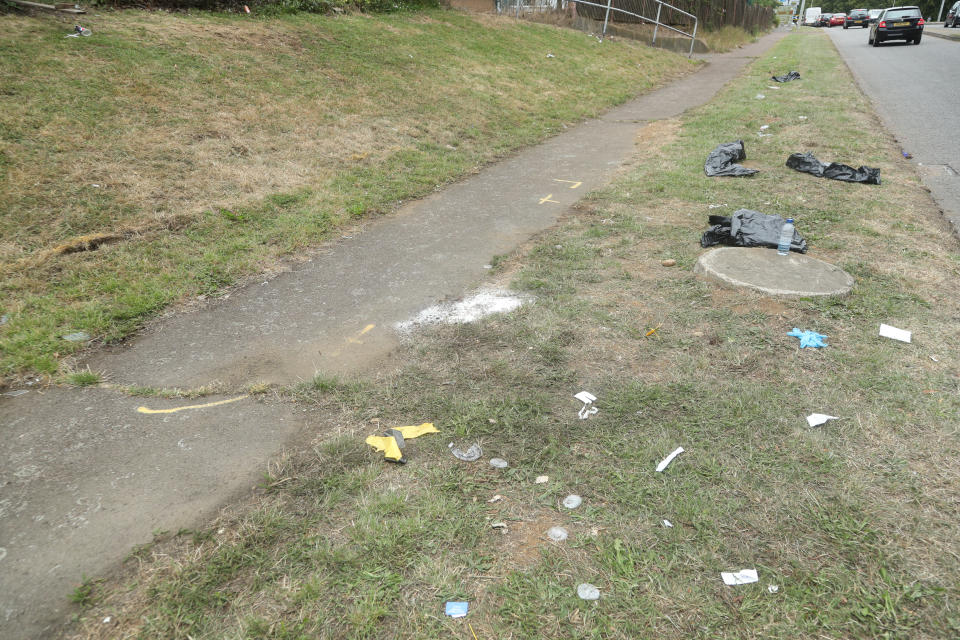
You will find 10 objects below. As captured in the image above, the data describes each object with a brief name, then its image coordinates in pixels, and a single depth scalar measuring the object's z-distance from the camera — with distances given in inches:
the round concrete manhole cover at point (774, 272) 158.9
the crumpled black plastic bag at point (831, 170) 257.1
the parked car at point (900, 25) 895.1
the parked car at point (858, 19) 1766.7
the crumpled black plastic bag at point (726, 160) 275.1
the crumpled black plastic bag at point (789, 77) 560.4
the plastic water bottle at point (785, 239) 178.4
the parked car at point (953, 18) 1335.6
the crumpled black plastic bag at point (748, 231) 187.0
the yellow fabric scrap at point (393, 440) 105.8
